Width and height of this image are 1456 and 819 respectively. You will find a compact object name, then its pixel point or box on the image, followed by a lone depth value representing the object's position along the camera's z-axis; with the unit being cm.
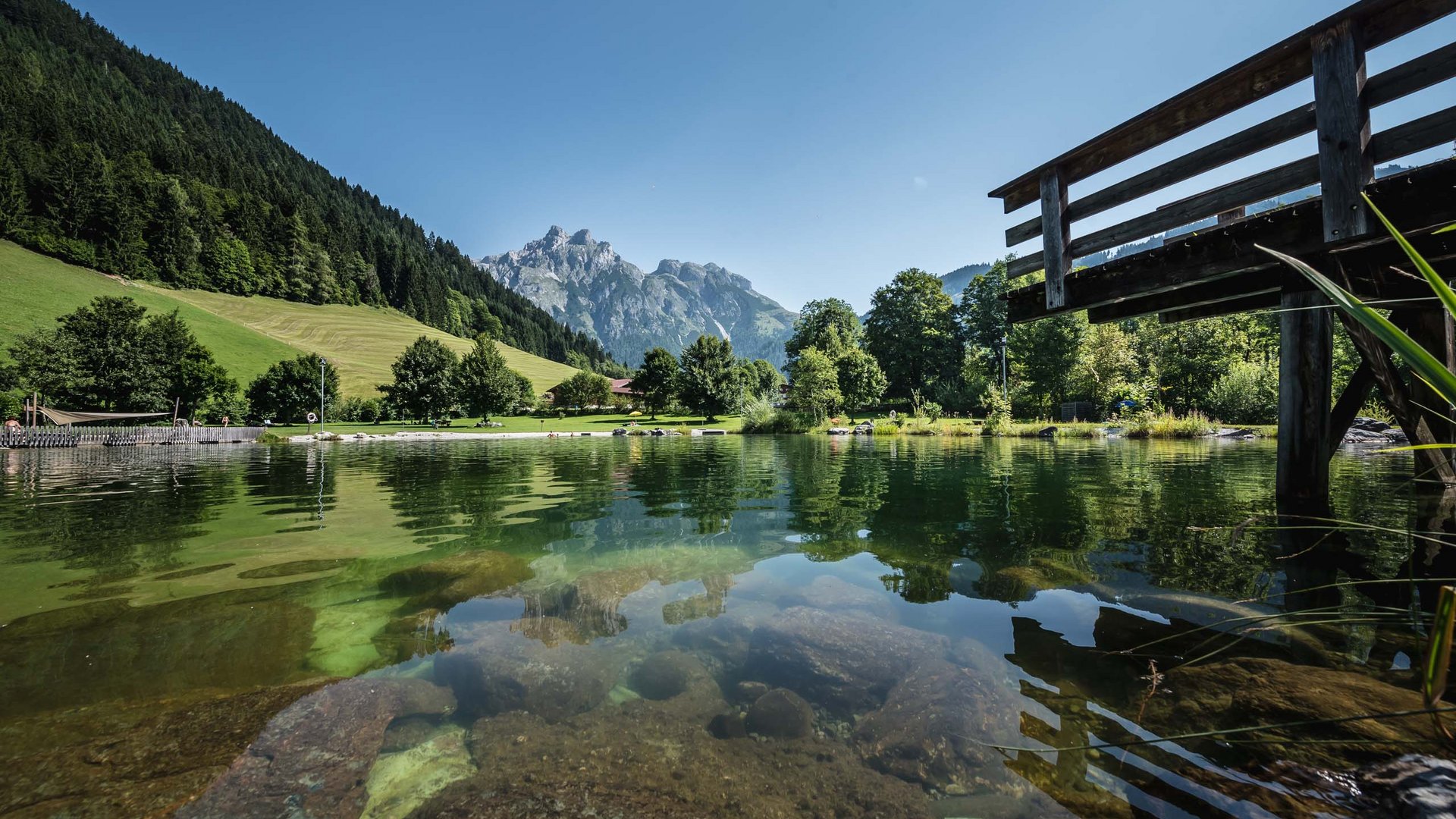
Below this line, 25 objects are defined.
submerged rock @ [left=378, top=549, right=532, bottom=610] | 520
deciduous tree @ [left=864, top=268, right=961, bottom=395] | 6406
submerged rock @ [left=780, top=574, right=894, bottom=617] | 477
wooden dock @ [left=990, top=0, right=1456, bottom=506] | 515
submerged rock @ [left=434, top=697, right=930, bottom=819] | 258
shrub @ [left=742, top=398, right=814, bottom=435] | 4769
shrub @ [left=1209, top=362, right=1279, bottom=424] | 3050
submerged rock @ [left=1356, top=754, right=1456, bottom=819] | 216
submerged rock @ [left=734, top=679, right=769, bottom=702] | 349
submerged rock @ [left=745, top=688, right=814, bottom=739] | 316
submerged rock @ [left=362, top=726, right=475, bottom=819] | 265
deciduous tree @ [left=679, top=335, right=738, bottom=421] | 6888
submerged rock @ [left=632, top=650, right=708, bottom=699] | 359
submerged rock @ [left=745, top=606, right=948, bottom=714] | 350
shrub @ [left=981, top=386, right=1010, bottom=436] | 3369
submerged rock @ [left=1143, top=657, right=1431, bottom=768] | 260
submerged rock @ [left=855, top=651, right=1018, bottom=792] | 280
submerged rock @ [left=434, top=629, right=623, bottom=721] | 345
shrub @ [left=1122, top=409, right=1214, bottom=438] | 2658
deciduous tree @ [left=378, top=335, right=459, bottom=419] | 6488
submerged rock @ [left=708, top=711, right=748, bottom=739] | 314
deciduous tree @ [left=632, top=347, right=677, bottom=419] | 7644
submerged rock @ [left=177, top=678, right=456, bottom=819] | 260
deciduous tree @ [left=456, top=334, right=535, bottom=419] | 6788
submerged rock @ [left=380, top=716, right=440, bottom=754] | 305
